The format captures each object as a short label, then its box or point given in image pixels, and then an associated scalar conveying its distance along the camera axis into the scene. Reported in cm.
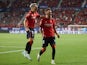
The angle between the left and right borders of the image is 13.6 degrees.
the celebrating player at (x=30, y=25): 1504
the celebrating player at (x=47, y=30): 1434
